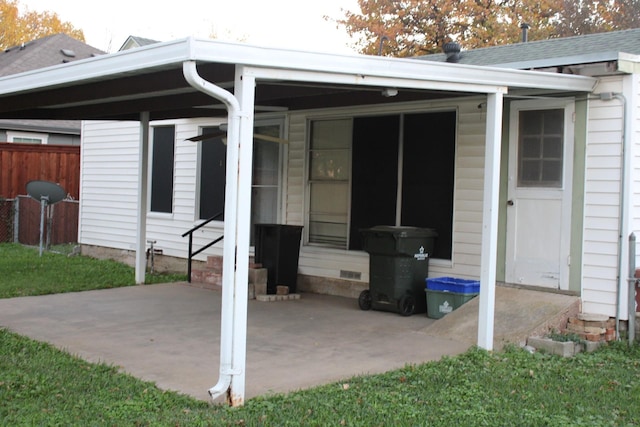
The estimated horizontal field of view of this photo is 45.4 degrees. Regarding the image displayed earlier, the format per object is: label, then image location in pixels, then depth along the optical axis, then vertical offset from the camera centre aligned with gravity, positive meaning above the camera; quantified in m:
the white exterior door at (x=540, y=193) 8.05 +0.17
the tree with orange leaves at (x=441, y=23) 26.44 +6.60
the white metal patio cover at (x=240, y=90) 5.30 +1.01
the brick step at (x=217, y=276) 10.09 -1.09
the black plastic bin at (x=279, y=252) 10.23 -0.70
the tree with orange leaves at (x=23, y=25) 34.81 +7.89
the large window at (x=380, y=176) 9.30 +0.36
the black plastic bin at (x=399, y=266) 8.80 -0.71
